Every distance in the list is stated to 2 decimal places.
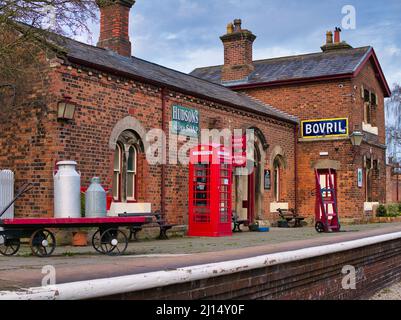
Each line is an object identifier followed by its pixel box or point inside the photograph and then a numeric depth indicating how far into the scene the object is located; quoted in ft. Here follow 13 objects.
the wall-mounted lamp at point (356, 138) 71.67
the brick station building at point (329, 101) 74.28
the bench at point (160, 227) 44.70
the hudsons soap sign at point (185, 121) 52.47
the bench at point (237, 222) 57.00
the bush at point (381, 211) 81.10
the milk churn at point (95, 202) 34.35
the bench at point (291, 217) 67.72
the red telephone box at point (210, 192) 48.55
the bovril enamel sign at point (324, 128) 74.08
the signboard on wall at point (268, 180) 67.67
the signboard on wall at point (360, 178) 75.61
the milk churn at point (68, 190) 36.35
